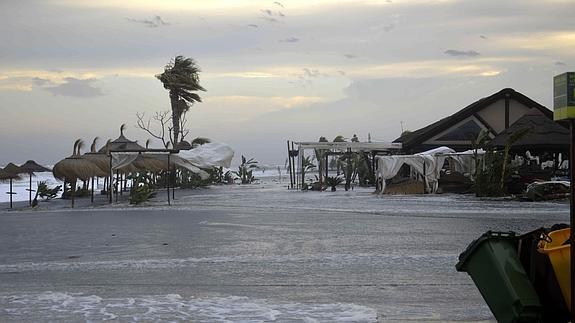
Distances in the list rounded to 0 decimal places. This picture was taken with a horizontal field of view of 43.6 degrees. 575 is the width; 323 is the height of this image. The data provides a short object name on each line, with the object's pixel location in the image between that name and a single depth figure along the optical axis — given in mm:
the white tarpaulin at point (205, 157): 34281
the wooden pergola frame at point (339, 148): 41469
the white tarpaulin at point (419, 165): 33750
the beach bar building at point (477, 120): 43438
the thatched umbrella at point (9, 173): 31175
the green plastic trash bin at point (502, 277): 5574
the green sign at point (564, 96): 5191
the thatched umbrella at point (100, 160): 33712
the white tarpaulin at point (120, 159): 31750
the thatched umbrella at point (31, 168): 33062
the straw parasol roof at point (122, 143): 40031
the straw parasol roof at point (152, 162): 34303
